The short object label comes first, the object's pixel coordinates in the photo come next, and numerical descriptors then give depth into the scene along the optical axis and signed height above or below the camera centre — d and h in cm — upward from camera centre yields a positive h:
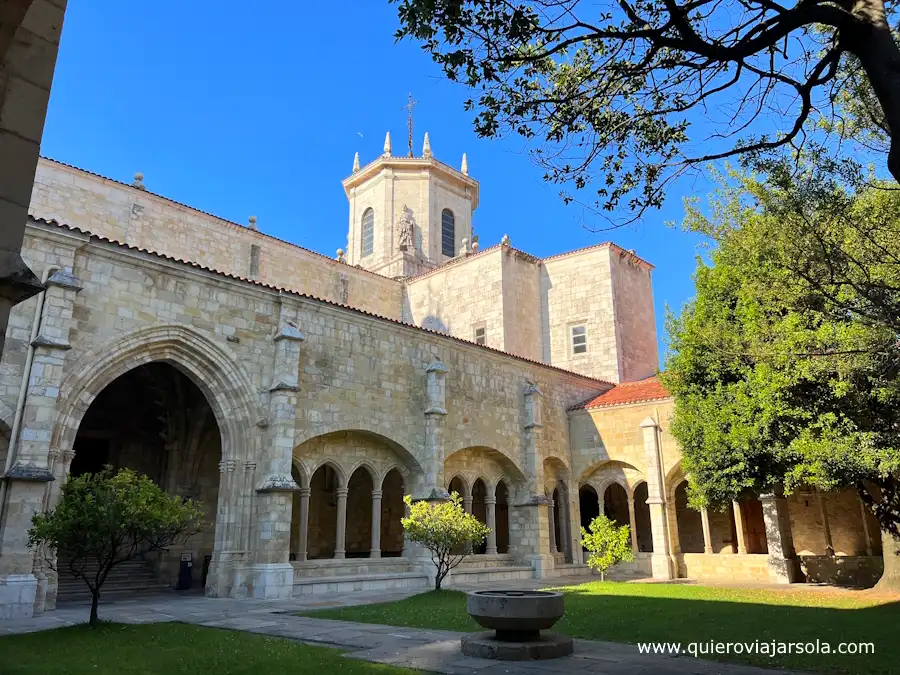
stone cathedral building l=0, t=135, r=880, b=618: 1191 +314
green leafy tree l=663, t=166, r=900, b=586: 890 +320
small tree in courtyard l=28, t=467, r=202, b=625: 878 +23
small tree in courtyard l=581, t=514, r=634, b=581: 1745 -31
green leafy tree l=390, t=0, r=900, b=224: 470 +416
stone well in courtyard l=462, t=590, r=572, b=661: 686 -96
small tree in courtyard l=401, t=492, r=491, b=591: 1404 +10
